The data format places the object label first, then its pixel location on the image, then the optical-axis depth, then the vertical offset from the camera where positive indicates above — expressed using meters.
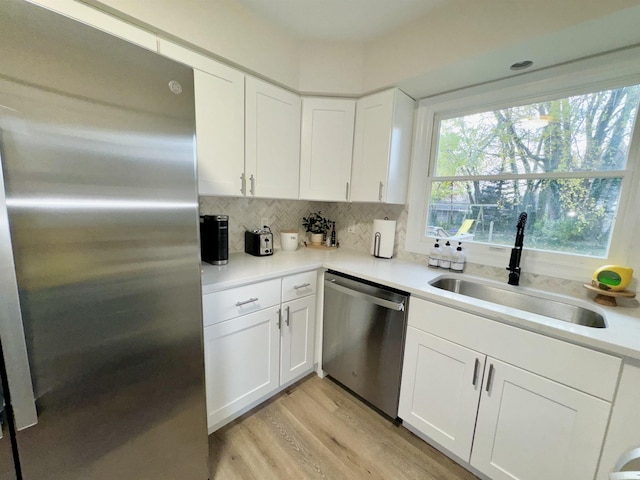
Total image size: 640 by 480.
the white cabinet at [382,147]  1.78 +0.43
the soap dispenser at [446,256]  1.76 -0.33
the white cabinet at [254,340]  1.34 -0.85
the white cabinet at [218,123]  1.40 +0.44
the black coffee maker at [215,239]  1.62 -0.27
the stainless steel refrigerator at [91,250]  0.62 -0.17
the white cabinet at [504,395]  0.95 -0.82
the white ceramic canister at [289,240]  2.15 -0.33
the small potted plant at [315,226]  2.45 -0.23
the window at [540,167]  1.31 +0.28
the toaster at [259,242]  1.89 -0.32
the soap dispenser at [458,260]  1.72 -0.35
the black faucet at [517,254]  1.47 -0.25
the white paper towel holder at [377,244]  2.03 -0.31
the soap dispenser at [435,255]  1.81 -0.34
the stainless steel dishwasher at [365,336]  1.49 -0.85
